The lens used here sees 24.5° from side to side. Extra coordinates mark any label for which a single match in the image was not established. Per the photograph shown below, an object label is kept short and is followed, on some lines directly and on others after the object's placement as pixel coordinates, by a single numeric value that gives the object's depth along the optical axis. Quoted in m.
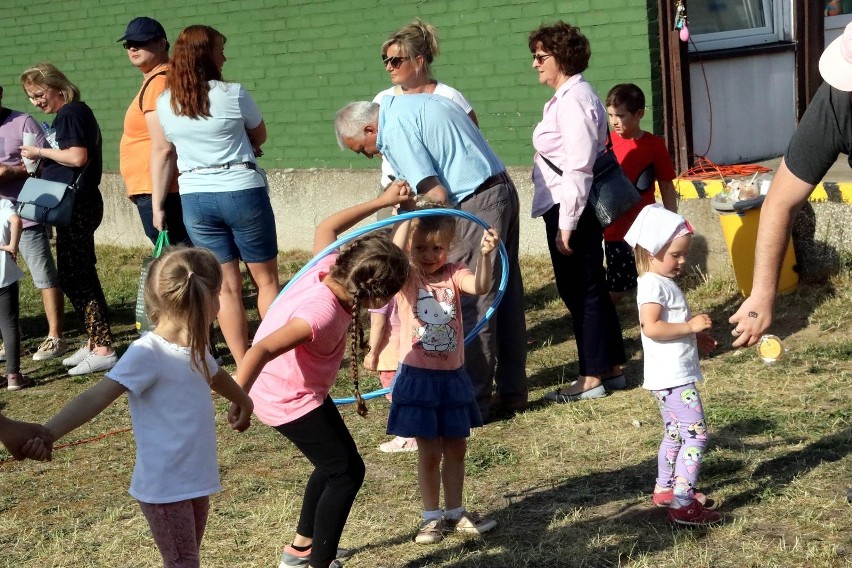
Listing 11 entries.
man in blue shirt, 9.40
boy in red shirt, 12.85
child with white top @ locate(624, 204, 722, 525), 7.67
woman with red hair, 11.00
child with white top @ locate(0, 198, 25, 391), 12.86
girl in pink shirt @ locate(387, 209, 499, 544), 7.65
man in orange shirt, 12.00
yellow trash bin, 13.70
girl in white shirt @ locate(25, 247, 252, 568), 6.08
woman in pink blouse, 10.46
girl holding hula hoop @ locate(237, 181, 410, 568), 6.92
